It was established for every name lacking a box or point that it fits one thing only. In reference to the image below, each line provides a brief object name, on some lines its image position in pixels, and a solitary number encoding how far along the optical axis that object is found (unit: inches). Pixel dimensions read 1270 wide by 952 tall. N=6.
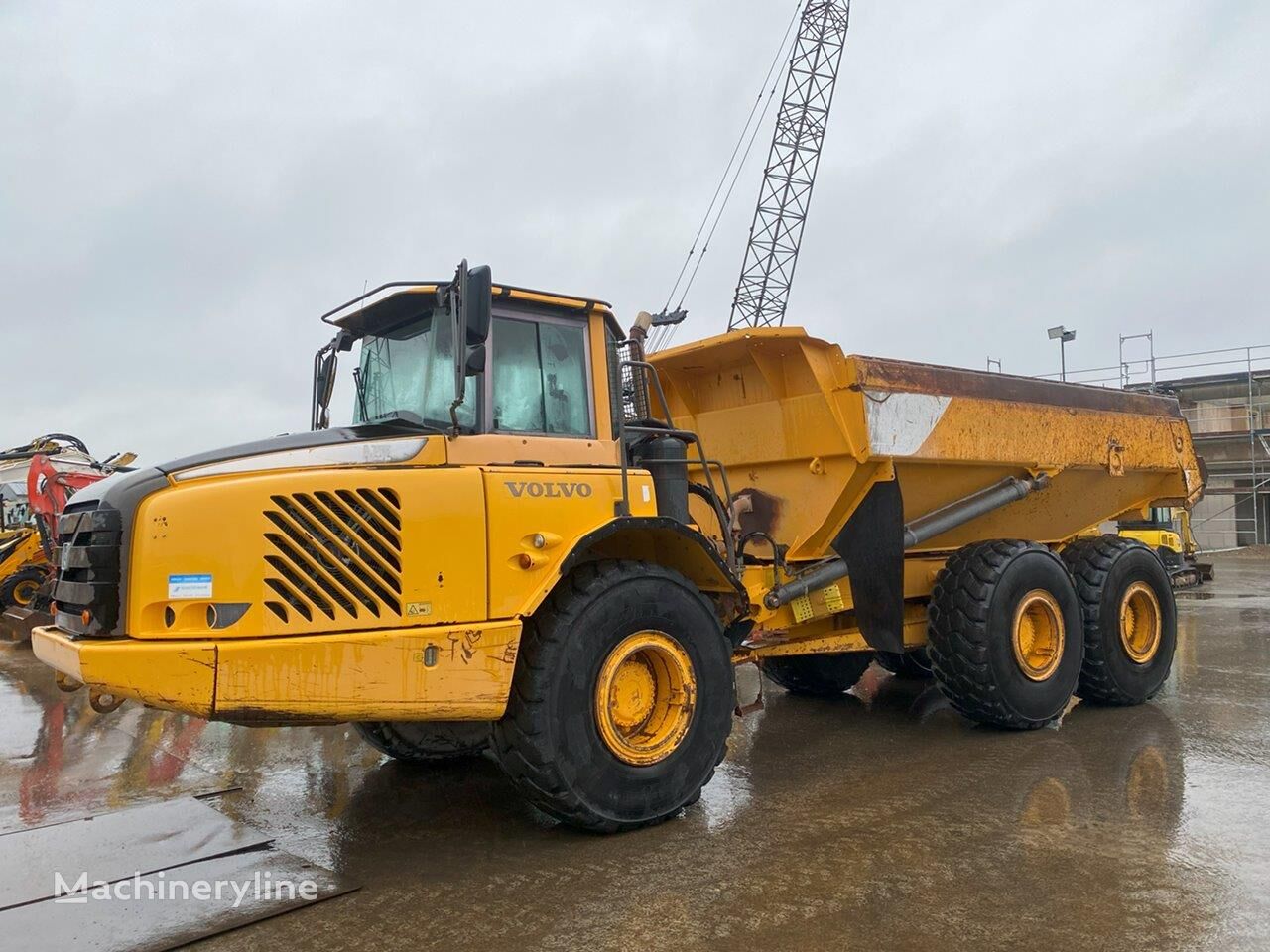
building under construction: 1069.1
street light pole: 967.6
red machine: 541.6
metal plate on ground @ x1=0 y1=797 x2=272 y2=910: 159.2
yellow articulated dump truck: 146.5
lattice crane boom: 1432.1
